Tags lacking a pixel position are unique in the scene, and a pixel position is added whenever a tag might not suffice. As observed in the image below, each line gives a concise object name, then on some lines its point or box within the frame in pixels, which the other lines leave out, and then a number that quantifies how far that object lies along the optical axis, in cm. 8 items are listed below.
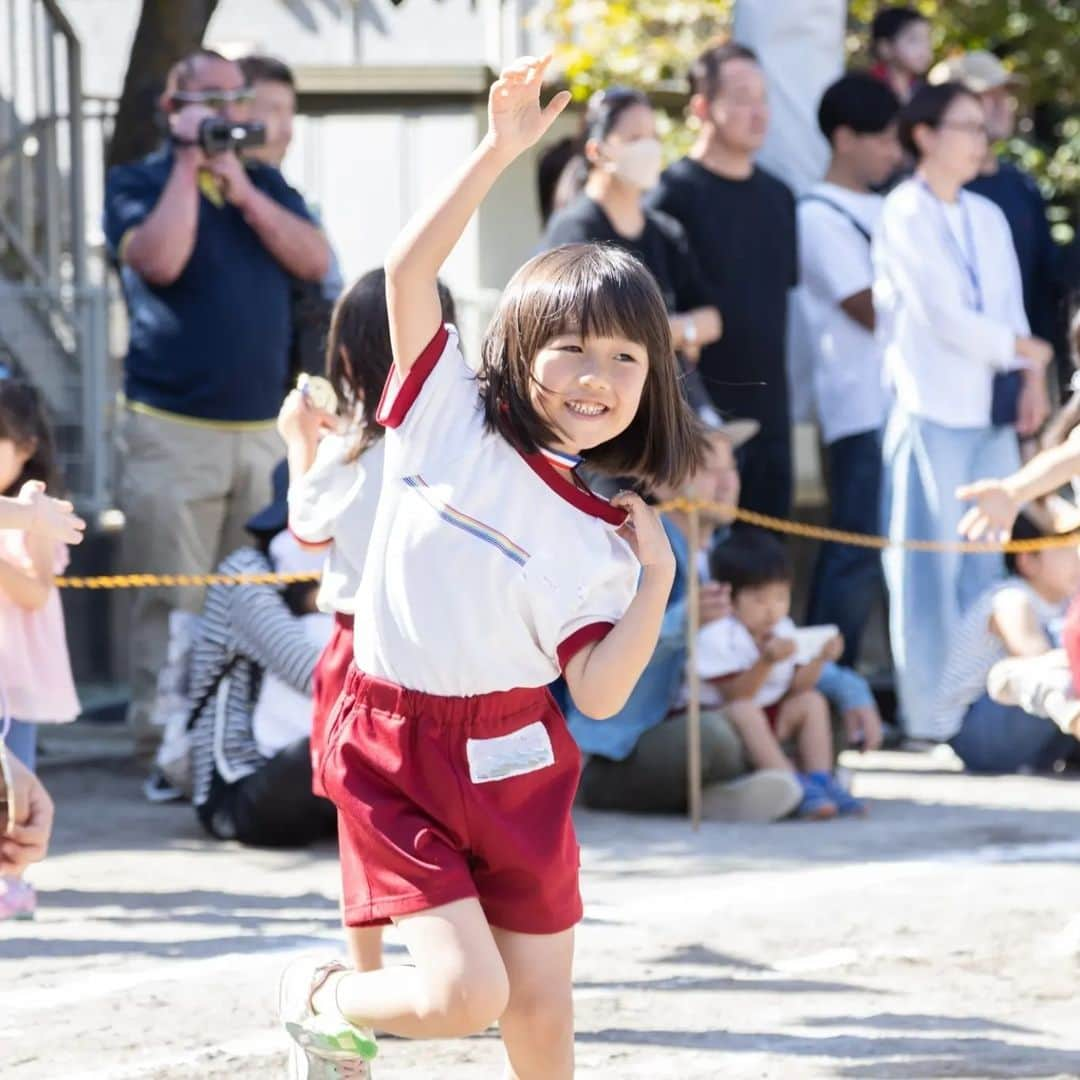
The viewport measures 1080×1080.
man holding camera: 1450
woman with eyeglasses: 1588
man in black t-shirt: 1588
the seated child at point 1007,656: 1511
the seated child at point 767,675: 1375
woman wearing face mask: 1474
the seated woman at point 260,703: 1242
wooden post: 1335
